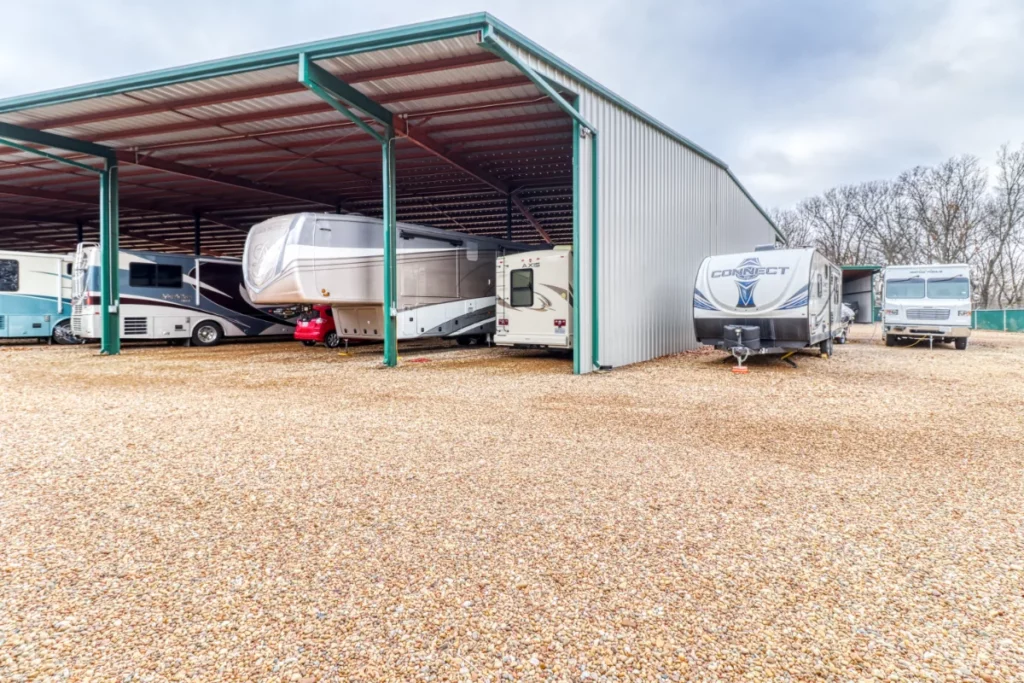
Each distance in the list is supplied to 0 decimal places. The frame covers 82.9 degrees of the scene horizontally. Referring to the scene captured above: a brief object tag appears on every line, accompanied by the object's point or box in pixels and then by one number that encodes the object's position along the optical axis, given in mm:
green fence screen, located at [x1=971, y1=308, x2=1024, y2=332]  24141
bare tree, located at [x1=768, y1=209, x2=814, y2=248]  46344
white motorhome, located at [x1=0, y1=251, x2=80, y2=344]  15594
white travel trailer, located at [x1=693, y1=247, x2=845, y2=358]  9914
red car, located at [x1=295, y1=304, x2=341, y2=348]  15047
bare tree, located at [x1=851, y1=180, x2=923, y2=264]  37500
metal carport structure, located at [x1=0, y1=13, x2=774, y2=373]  9148
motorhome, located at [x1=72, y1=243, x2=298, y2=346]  14766
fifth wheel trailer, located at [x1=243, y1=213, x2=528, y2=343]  11508
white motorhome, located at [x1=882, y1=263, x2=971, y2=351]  14836
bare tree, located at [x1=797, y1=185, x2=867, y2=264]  42875
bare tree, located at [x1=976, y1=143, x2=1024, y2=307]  32156
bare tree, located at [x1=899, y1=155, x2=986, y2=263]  33875
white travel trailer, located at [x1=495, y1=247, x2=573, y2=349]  11320
